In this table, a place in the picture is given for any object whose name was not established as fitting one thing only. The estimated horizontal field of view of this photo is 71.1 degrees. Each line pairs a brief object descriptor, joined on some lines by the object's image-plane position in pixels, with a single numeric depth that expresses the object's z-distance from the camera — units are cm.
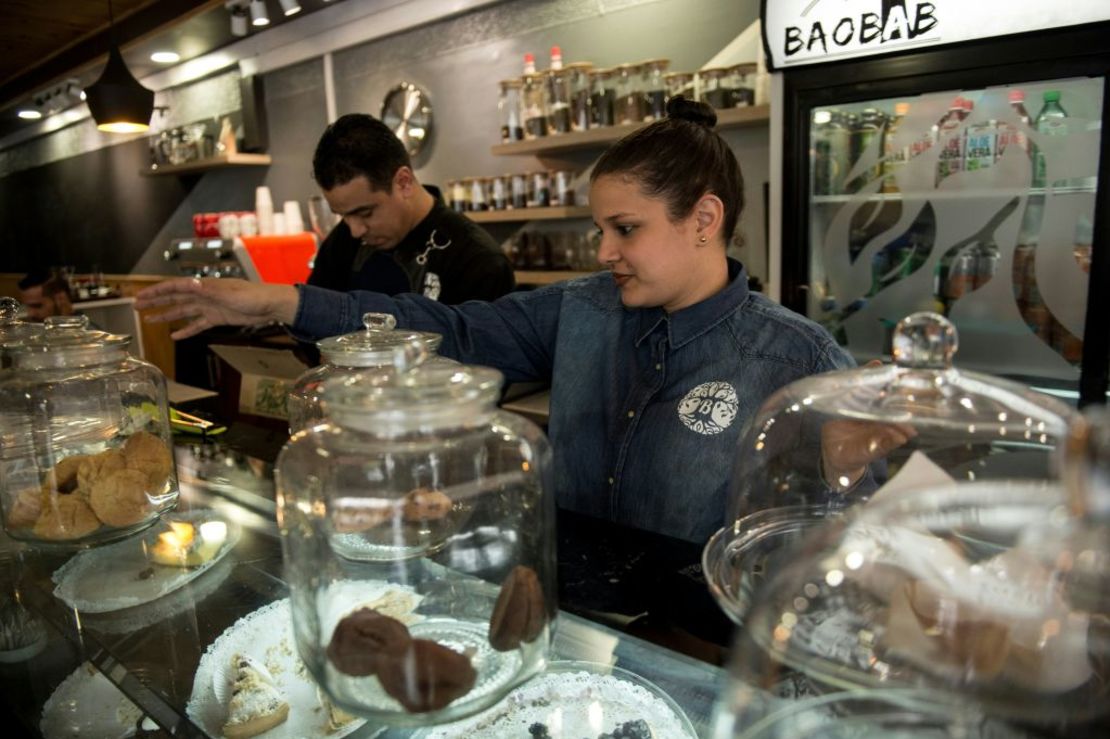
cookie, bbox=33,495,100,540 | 103
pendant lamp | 359
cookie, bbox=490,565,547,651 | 65
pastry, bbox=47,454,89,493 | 106
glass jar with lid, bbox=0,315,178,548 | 104
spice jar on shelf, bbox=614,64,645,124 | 344
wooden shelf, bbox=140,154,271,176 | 599
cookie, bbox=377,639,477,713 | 58
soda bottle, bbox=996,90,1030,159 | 249
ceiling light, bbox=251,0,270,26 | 450
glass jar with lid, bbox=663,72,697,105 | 330
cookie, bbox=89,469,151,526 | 104
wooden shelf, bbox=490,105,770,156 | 308
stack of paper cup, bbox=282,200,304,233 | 549
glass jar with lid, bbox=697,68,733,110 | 321
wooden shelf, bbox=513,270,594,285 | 381
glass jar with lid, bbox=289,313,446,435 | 88
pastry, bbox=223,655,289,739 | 73
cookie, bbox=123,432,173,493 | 110
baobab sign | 223
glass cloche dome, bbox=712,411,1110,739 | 45
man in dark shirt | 239
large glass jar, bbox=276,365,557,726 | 59
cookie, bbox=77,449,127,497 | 105
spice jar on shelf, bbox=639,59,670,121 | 340
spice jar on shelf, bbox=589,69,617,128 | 354
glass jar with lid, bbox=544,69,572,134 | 368
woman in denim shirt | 143
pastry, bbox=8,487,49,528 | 104
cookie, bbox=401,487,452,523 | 66
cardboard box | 241
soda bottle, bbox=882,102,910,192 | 275
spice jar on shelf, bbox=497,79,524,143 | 390
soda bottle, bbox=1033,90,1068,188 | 241
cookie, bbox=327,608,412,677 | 59
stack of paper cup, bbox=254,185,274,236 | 564
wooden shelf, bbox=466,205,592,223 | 379
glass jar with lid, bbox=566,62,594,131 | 359
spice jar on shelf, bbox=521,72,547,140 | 379
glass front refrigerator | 236
